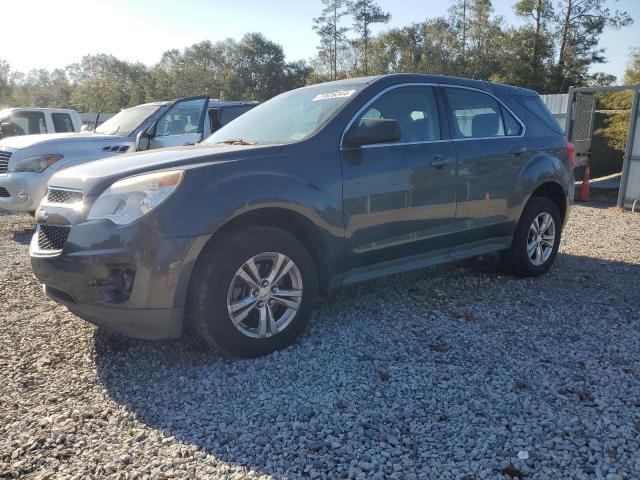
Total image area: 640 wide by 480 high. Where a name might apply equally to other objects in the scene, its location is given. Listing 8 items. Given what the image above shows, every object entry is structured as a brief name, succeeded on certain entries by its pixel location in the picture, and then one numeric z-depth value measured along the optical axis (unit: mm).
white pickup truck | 11125
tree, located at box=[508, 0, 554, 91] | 36003
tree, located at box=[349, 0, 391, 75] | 47375
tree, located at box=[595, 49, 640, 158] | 14688
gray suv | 3061
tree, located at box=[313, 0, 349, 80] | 48188
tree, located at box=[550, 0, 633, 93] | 34906
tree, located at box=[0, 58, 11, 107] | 59938
